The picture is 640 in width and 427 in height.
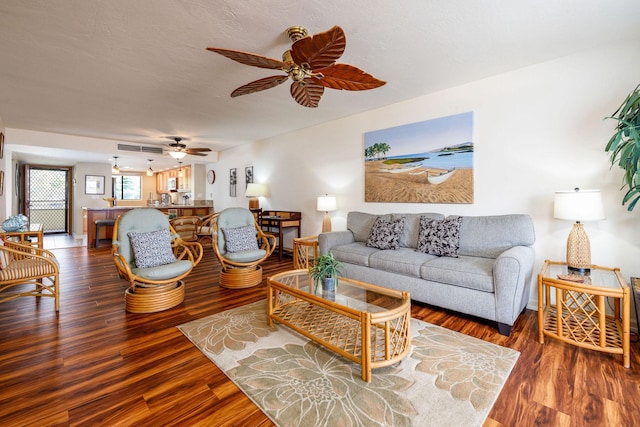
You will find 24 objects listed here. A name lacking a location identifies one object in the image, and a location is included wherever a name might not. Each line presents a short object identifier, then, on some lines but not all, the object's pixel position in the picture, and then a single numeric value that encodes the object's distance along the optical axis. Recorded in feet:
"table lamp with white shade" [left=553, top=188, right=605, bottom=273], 7.59
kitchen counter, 21.42
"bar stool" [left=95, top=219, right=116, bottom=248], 21.07
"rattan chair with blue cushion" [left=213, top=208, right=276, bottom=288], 11.94
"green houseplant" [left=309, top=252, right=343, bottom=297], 7.67
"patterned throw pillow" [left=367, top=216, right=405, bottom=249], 11.68
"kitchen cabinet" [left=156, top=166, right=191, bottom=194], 29.50
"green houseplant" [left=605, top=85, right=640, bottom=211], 6.68
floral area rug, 5.06
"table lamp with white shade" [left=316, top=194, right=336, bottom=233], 15.23
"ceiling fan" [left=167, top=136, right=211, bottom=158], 19.33
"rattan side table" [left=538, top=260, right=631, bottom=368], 6.52
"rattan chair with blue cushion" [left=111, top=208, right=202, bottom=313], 9.40
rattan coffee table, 6.07
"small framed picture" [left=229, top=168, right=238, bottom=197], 24.62
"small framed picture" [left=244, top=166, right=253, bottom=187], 22.62
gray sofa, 7.98
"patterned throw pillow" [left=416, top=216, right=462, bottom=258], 10.30
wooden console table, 17.44
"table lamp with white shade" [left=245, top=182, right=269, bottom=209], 20.66
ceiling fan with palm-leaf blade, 5.64
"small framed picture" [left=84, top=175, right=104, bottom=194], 27.32
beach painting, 11.36
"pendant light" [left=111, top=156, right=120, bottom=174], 27.12
